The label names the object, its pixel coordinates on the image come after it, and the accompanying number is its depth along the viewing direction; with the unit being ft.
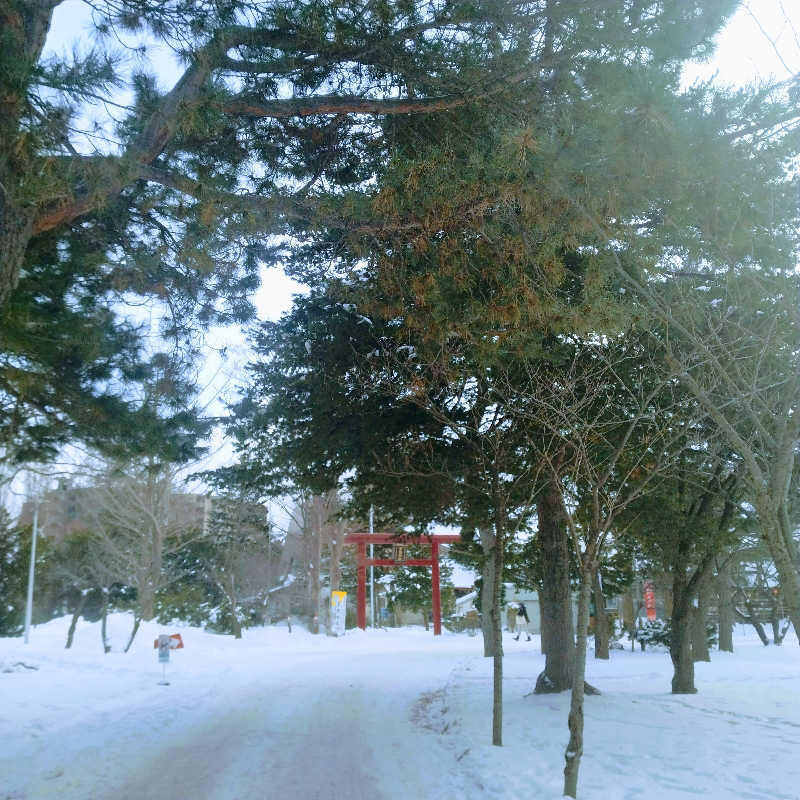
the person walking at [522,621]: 127.54
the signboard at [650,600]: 97.25
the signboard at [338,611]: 112.27
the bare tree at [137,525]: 85.97
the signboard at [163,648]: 47.65
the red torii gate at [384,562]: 102.22
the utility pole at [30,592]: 70.44
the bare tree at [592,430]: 21.31
